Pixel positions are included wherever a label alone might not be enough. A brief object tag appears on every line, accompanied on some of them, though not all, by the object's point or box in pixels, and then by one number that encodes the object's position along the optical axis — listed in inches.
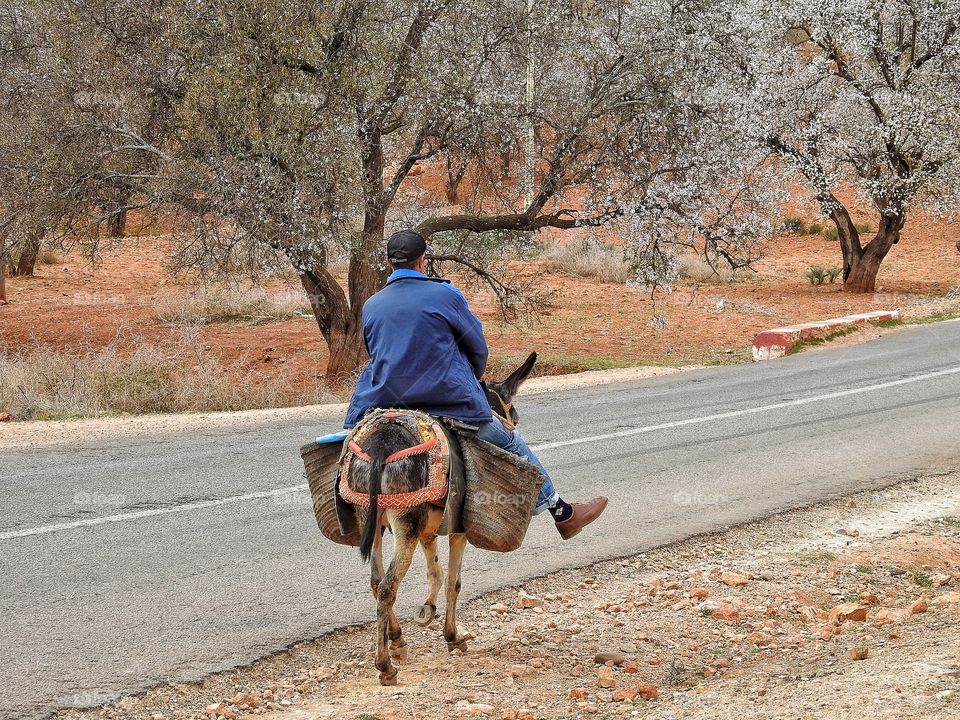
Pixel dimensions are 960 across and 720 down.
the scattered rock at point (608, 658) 433.7
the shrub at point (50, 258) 2694.4
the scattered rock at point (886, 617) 470.6
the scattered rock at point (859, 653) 397.7
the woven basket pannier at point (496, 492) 414.9
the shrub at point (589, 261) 2536.9
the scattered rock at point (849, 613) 477.4
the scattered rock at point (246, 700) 399.2
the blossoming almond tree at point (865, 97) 1959.9
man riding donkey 410.6
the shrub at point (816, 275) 2407.7
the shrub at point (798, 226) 3329.2
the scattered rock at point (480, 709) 378.6
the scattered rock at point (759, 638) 460.8
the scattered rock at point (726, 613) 491.2
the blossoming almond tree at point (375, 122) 1091.9
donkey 390.0
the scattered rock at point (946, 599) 487.2
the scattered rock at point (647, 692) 395.2
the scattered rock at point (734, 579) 533.3
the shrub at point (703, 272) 2541.8
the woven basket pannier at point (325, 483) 431.8
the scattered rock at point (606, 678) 410.3
